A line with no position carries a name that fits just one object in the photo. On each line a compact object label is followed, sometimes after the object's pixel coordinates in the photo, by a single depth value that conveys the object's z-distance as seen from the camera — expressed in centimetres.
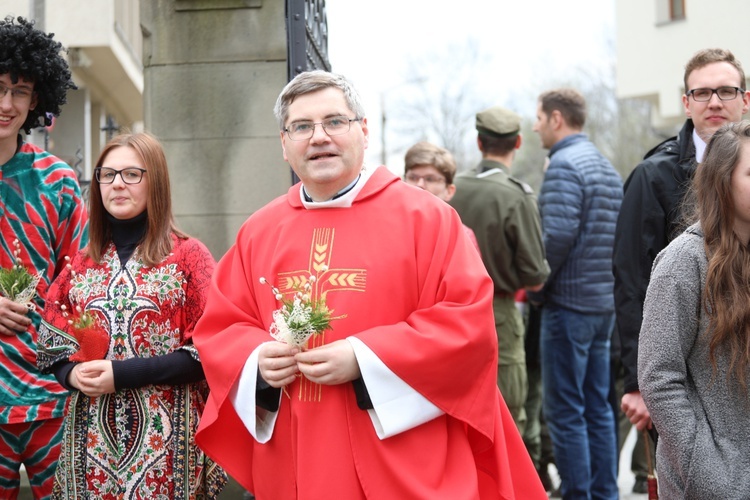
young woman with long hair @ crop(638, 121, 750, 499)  357
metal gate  580
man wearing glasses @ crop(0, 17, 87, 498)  473
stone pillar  616
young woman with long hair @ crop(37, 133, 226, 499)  430
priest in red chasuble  373
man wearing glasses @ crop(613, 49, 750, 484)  486
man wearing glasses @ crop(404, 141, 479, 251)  670
